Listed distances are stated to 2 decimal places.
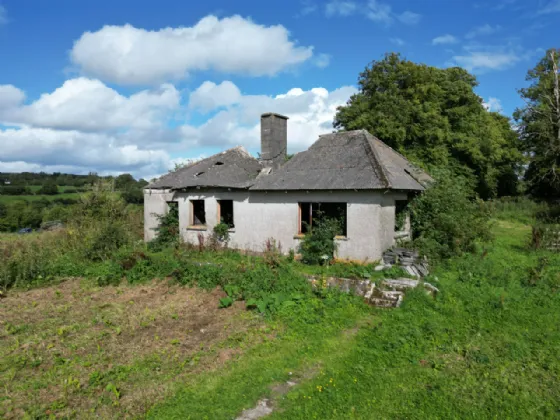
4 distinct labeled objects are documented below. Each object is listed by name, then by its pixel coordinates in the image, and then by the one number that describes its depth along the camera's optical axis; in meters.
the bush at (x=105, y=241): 13.86
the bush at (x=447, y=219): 12.59
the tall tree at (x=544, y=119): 29.44
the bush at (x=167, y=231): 16.52
